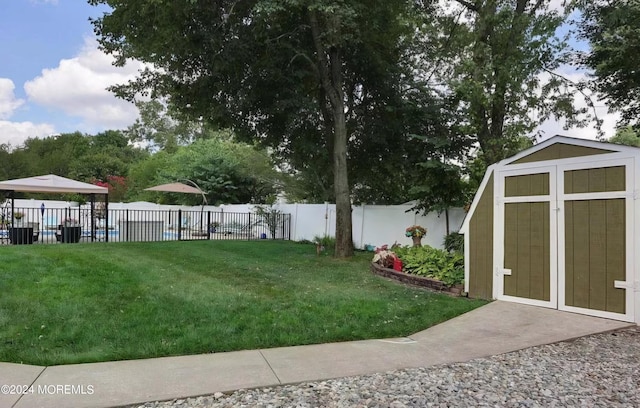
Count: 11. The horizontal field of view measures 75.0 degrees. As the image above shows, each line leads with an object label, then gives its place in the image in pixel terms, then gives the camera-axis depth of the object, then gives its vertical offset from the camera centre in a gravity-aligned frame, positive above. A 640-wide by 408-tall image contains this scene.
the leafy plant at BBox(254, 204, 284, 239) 16.23 -0.38
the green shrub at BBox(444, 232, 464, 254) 8.71 -0.69
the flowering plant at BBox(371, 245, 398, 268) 8.03 -0.95
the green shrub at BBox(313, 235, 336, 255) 12.70 -1.06
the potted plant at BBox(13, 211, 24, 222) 12.30 -0.28
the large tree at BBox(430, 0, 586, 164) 8.12 +2.90
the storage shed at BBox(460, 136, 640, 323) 4.79 -0.25
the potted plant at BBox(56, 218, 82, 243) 11.91 -0.75
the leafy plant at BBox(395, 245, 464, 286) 6.78 -0.96
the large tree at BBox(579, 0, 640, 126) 7.80 +3.24
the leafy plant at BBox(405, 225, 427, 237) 9.19 -0.48
